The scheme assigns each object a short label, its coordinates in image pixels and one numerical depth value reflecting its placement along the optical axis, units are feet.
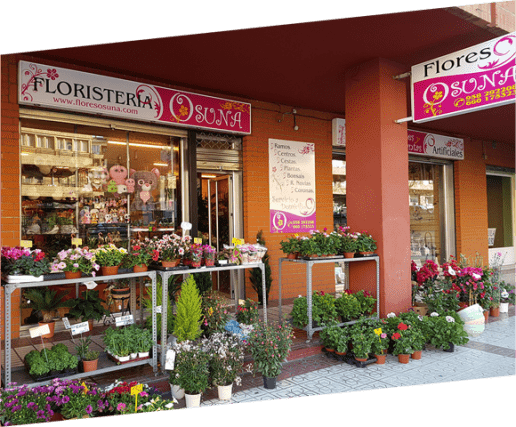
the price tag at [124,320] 14.32
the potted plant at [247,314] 17.69
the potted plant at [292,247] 18.61
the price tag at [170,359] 13.35
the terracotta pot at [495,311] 23.48
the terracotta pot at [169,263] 15.17
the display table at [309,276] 17.48
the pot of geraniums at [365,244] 18.97
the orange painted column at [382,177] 19.52
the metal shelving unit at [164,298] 14.60
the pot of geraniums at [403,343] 16.16
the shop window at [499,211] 42.60
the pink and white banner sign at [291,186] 26.27
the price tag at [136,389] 11.21
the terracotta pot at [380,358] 16.13
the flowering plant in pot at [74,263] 13.12
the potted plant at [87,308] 17.94
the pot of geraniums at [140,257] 14.58
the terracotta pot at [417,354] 16.47
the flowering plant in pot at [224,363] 13.03
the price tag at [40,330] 12.39
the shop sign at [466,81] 15.28
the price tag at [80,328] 12.91
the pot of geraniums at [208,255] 16.37
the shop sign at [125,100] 18.12
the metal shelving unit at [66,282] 11.89
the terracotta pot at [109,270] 13.97
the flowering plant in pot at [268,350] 13.83
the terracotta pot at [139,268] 14.74
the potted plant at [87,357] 13.41
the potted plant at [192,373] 12.39
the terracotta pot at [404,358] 16.15
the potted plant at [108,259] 13.91
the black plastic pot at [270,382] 13.84
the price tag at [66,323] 13.27
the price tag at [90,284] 13.79
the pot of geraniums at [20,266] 12.16
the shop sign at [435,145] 33.76
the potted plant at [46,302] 17.70
